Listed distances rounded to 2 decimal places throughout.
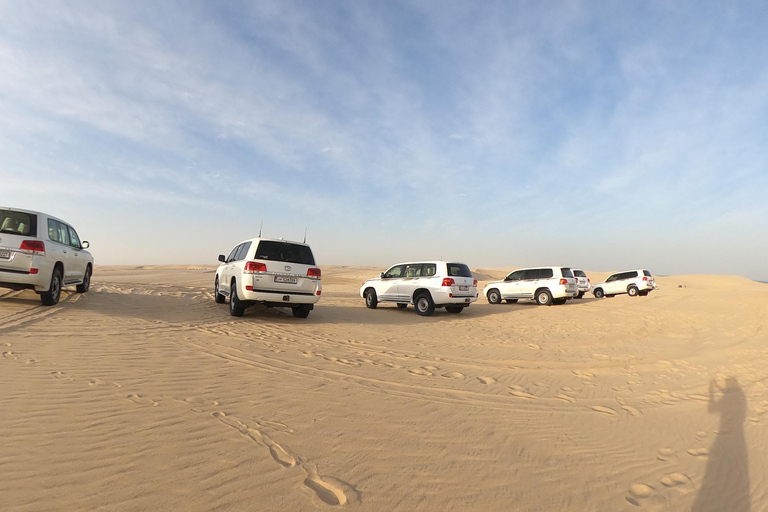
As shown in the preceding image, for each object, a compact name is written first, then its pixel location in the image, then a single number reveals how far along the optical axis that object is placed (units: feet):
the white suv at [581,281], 67.20
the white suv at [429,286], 42.39
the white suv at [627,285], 76.64
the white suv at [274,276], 30.94
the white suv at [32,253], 27.20
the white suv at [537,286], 57.11
